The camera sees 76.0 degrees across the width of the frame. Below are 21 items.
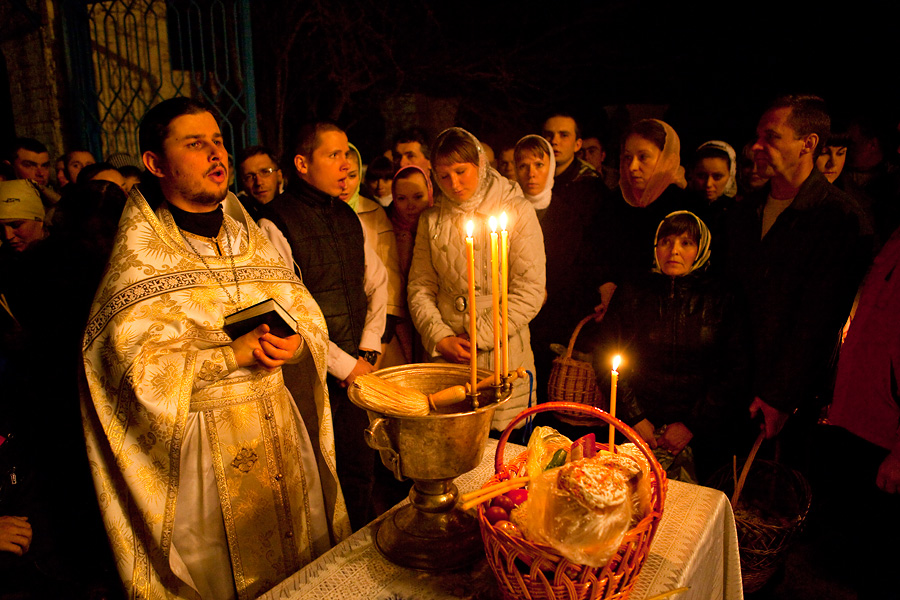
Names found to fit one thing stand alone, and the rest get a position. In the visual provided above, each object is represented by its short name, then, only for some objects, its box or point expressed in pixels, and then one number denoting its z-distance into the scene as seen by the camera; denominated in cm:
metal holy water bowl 133
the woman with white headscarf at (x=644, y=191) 316
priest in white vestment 181
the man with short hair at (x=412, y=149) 415
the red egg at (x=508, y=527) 114
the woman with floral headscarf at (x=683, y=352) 270
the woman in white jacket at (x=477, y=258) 291
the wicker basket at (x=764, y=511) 237
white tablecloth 131
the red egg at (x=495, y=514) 121
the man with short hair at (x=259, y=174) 427
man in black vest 270
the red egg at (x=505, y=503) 126
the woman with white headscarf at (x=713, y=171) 370
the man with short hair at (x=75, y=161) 480
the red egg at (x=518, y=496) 128
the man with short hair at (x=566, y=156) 371
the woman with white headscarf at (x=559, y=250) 338
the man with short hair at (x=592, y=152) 498
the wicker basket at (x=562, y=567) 108
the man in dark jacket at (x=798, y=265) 254
